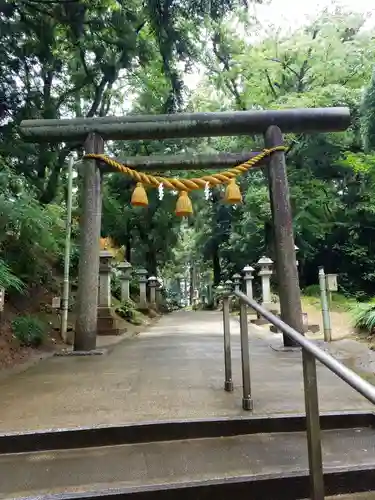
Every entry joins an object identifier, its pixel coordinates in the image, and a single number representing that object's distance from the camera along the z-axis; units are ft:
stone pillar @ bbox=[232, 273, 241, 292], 47.05
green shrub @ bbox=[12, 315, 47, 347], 21.07
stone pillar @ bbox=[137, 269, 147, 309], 51.49
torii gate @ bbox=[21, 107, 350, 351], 19.24
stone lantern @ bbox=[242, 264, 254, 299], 43.01
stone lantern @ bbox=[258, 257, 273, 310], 37.85
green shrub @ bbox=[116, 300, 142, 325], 40.22
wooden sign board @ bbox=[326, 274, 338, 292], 22.20
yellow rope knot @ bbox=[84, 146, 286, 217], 20.01
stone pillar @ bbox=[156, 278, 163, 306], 66.92
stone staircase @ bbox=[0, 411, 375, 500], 6.21
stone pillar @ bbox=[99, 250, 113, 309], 32.86
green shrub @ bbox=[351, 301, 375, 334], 22.32
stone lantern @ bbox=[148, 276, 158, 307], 59.30
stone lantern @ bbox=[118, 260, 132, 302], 44.98
